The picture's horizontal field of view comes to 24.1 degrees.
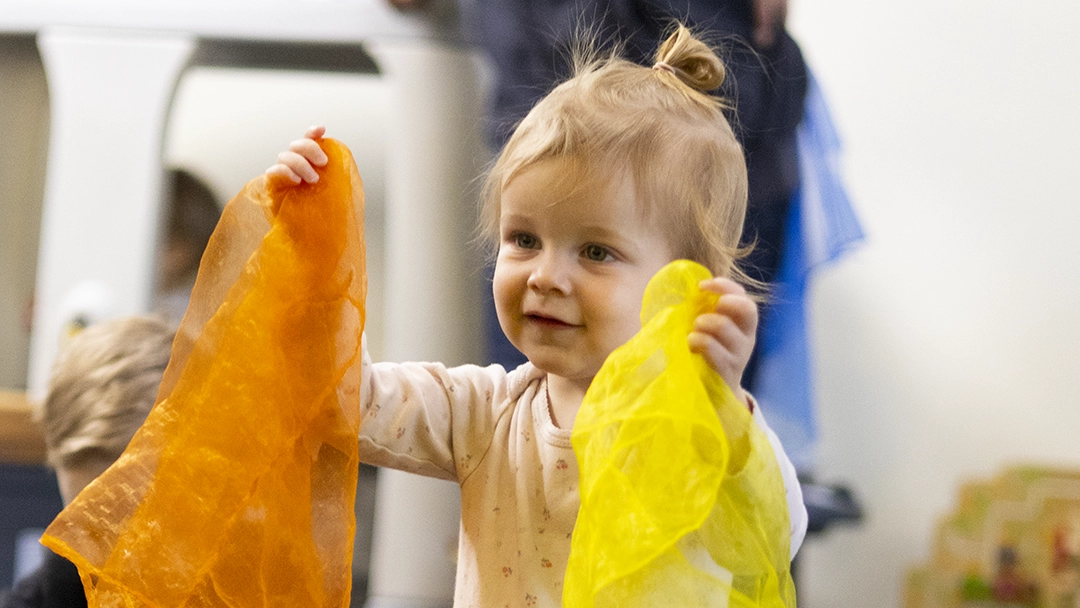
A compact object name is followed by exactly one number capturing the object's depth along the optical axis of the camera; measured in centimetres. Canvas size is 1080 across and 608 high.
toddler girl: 142
